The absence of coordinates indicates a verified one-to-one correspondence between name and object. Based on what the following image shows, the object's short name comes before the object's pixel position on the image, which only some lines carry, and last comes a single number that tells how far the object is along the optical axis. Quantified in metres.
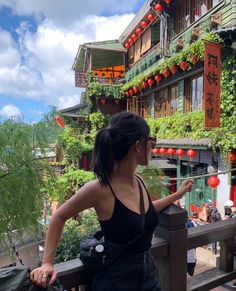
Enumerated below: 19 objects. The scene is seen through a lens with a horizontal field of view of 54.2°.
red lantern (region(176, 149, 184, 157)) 7.97
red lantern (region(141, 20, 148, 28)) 12.15
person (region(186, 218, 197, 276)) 4.04
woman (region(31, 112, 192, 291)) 1.05
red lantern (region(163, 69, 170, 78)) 9.13
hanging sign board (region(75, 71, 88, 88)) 16.05
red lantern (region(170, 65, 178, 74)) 8.58
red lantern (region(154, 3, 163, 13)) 9.96
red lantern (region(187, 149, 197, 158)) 7.41
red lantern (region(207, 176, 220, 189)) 5.92
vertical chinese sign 6.05
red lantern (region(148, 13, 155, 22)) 11.26
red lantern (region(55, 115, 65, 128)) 3.22
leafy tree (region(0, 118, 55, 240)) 2.86
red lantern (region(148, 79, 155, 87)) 10.44
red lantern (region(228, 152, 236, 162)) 6.61
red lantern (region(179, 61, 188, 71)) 7.99
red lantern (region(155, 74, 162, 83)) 9.83
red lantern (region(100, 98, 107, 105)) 14.45
